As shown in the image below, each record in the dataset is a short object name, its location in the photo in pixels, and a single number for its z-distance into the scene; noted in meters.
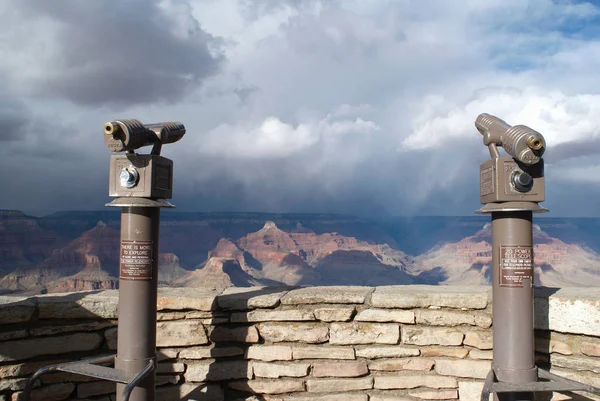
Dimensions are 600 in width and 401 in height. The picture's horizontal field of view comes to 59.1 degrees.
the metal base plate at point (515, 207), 3.13
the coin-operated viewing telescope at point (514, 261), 3.16
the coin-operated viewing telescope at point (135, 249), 3.23
